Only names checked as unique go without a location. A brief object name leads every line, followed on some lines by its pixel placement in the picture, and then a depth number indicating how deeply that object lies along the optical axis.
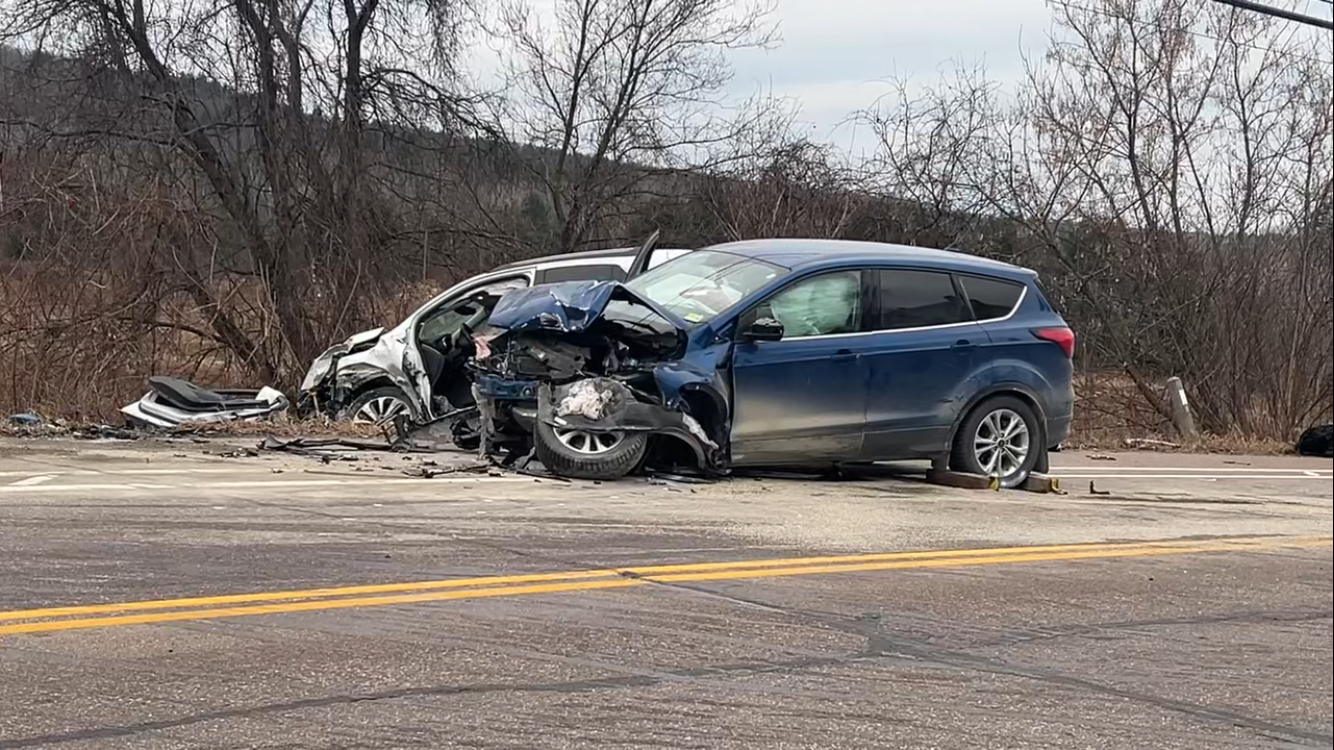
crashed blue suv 9.32
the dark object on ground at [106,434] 11.41
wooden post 19.00
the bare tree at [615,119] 23.50
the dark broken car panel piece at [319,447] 10.70
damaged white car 11.68
